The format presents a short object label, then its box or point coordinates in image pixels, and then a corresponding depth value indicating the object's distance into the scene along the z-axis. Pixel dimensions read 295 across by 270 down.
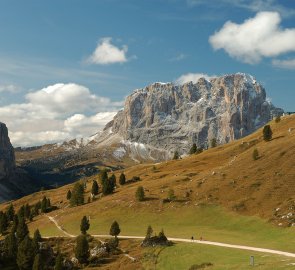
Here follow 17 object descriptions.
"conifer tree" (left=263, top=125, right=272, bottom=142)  146.23
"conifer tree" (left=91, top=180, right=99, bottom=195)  154.52
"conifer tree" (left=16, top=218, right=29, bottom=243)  112.60
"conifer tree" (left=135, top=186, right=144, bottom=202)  120.94
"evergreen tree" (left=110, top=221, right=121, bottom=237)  94.86
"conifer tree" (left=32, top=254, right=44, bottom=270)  88.31
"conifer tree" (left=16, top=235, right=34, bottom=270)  95.44
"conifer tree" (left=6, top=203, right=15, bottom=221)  151.52
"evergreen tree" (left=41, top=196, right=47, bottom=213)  156.38
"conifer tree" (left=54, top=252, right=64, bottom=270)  84.99
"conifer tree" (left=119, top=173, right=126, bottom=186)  164.75
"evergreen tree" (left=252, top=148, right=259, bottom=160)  123.19
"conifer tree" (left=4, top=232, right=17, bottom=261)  103.12
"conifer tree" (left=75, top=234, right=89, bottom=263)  89.50
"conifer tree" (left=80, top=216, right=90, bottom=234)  103.50
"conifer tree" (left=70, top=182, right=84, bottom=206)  146.12
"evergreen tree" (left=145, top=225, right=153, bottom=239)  86.14
